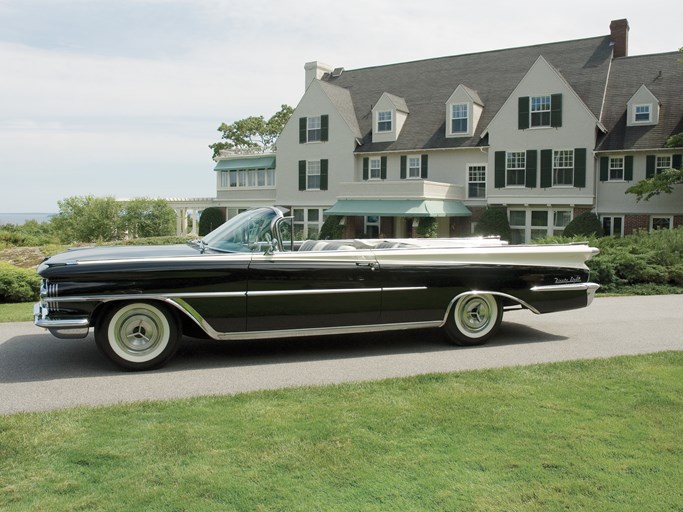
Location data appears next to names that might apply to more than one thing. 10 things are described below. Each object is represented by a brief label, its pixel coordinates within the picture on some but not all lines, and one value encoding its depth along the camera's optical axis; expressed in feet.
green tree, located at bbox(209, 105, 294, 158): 197.88
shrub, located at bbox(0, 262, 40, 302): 41.81
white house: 97.35
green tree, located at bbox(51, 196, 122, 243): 139.03
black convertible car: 22.26
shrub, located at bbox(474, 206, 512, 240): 102.83
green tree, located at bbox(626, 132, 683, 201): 87.30
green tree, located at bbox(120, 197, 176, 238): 143.54
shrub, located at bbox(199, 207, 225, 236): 148.87
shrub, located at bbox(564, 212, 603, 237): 94.05
